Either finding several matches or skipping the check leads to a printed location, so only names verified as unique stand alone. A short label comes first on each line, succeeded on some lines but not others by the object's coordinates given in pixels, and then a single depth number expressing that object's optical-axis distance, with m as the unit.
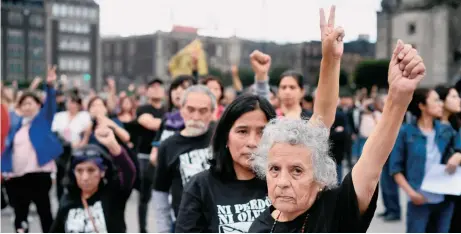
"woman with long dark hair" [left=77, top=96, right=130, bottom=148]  5.02
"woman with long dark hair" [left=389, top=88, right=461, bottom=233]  5.14
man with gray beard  3.68
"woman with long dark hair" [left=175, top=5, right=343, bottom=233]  2.70
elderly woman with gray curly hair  1.89
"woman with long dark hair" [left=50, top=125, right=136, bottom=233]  3.83
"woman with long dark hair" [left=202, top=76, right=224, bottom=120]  6.02
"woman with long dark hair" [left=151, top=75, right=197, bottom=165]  4.90
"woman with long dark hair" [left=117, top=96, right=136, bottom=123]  9.52
